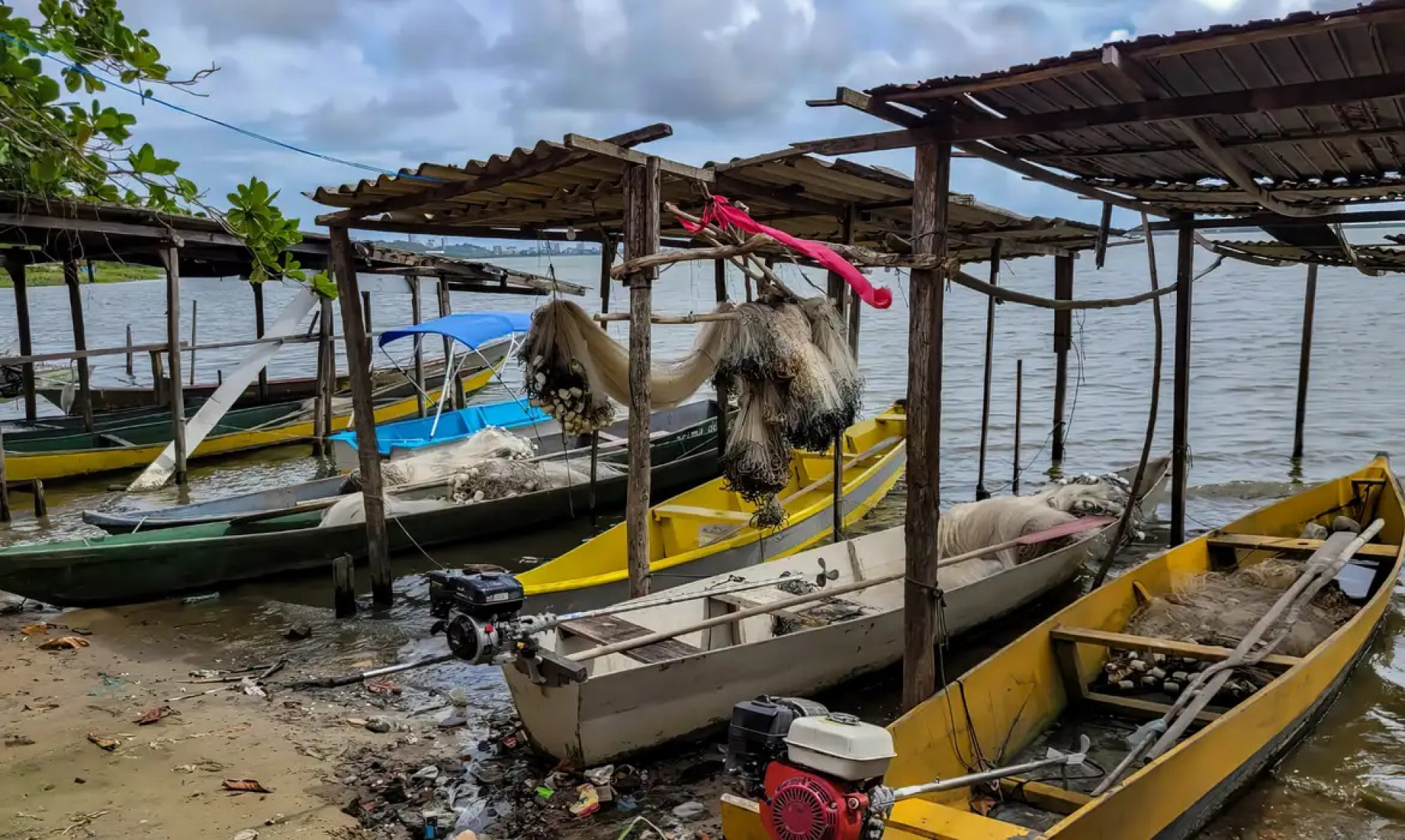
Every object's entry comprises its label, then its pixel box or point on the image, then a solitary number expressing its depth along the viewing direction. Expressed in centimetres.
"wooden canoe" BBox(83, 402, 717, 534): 884
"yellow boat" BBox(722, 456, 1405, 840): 373
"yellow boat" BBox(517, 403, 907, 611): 691
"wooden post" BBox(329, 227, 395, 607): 804
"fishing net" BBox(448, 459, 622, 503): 1059
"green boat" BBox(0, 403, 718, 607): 776
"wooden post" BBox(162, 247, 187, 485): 1209
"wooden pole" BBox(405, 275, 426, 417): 1501
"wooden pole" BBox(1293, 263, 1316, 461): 1327
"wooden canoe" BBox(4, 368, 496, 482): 1311
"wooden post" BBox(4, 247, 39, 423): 1301
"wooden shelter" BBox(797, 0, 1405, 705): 361
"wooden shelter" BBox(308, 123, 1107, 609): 633
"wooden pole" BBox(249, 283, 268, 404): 1875
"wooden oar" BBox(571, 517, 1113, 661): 507
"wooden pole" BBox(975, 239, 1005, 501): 1294
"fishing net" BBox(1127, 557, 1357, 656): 605
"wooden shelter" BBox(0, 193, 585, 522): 1021
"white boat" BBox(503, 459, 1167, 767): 515
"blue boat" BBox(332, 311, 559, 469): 1149
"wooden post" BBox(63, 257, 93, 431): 1424
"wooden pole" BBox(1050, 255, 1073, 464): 1328
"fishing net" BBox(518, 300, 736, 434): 718
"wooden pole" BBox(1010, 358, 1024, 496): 1325
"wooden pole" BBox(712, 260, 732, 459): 1176
